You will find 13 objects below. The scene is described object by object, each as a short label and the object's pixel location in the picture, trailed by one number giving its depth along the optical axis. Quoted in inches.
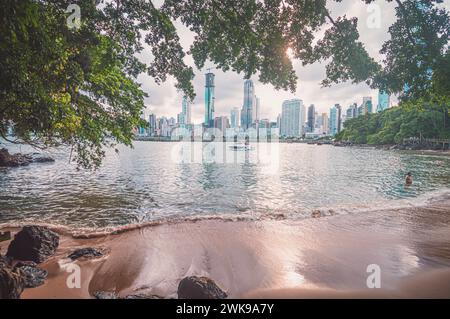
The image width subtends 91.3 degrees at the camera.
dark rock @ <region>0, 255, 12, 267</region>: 214.8
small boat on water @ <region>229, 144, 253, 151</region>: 3392.2
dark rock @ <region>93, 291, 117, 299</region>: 176.4
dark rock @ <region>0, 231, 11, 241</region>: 290.5
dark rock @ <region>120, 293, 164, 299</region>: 172.2
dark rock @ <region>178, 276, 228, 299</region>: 166.6
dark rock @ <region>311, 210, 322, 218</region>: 446.6
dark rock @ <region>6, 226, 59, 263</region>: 236.4
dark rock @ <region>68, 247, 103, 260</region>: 247.3
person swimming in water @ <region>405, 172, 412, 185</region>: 795.5
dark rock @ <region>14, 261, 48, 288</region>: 189.8
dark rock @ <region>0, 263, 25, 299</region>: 149.9
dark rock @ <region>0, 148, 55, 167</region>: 1257.3
